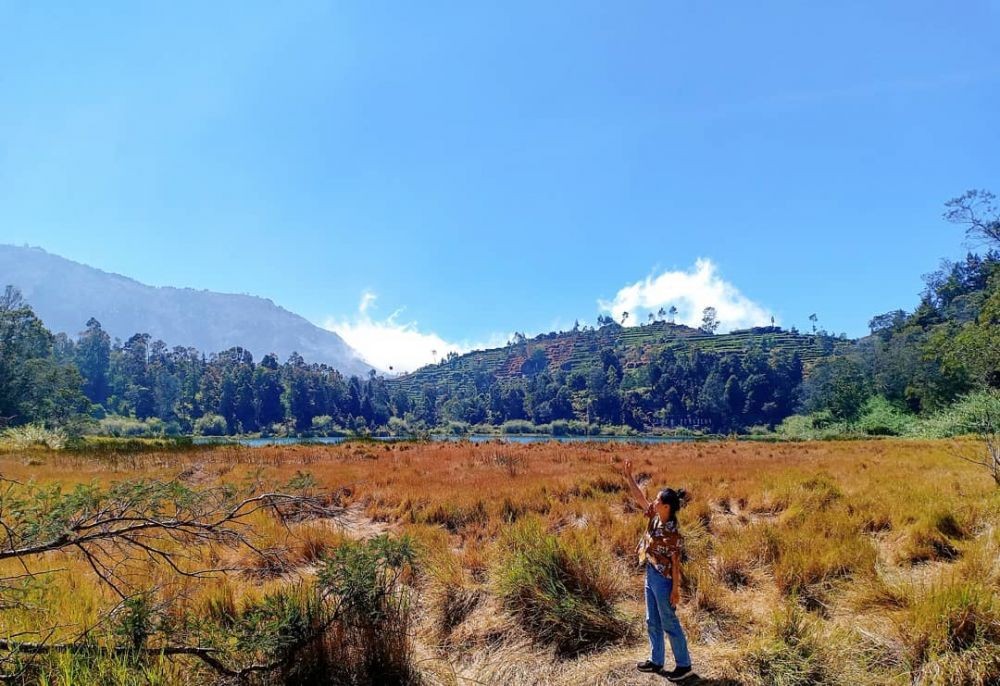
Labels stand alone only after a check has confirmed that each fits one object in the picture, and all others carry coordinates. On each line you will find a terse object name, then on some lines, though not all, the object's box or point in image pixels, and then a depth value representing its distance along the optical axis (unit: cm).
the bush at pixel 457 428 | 12830
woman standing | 392
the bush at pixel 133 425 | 9412
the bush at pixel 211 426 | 11306
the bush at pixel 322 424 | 12312
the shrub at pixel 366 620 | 402
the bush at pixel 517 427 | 13275
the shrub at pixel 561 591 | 472
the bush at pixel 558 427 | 12575
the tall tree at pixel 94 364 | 12438
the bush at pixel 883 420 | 4797
